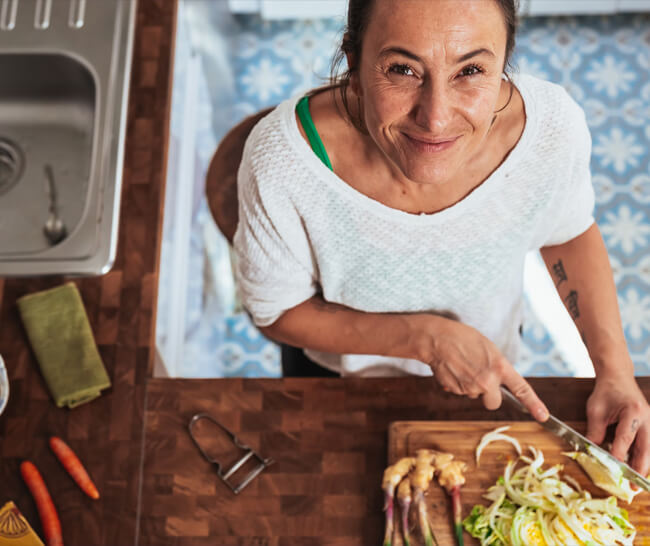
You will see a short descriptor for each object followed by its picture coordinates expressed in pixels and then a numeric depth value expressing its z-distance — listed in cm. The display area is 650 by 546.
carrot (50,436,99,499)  110
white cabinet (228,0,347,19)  269
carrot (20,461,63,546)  106
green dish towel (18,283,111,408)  115
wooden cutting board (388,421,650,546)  102
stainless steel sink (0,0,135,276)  131
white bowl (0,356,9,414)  112
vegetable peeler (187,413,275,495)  109
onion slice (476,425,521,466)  106
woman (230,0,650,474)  103
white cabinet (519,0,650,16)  263
